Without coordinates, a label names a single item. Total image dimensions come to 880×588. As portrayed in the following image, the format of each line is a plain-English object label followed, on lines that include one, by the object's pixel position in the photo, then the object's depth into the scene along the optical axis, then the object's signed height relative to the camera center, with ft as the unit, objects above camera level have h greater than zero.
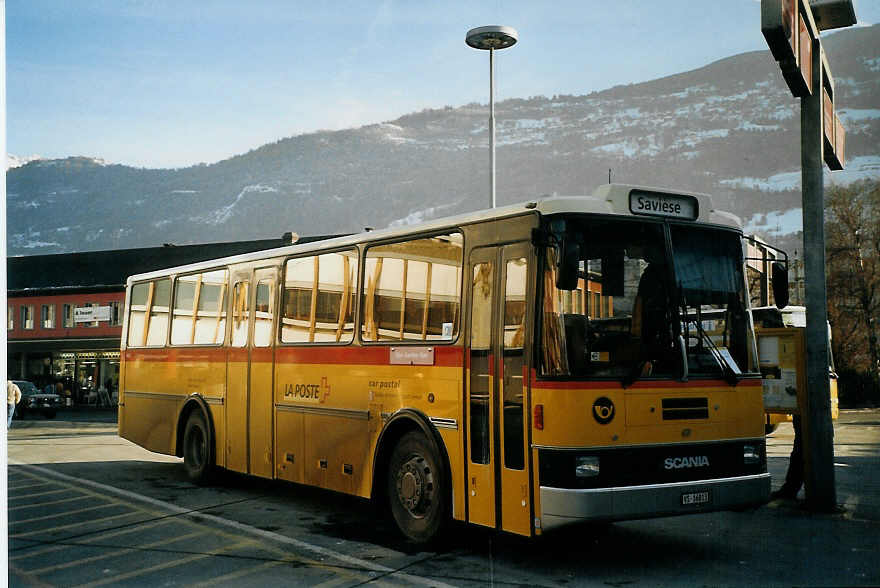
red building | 185.57 +12.94
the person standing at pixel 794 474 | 37.01 -3.65
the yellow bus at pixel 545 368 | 24.07 +0.28
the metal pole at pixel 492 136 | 43.94 +13.35
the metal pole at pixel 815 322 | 34.27 +2.20
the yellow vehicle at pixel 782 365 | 36.37 +0.63
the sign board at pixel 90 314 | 191.62 +11.99
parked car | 127.75 -4.03
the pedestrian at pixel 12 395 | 75.21 -1.90
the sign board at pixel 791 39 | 28.96 +11.02
